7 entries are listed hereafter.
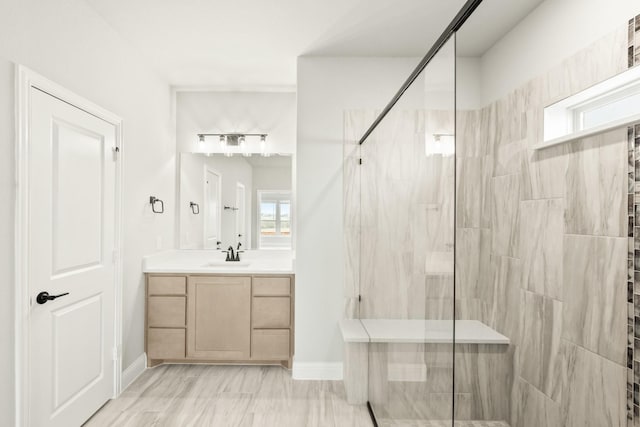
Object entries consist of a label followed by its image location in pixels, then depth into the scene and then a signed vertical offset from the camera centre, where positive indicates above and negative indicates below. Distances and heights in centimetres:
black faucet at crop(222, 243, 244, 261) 394 -45
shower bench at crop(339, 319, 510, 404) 114 -73
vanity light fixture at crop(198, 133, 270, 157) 400 +69
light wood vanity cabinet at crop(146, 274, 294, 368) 342 -95
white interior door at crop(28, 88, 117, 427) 204 -32
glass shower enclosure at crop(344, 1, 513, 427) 113 -19
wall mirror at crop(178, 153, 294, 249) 400 +8
